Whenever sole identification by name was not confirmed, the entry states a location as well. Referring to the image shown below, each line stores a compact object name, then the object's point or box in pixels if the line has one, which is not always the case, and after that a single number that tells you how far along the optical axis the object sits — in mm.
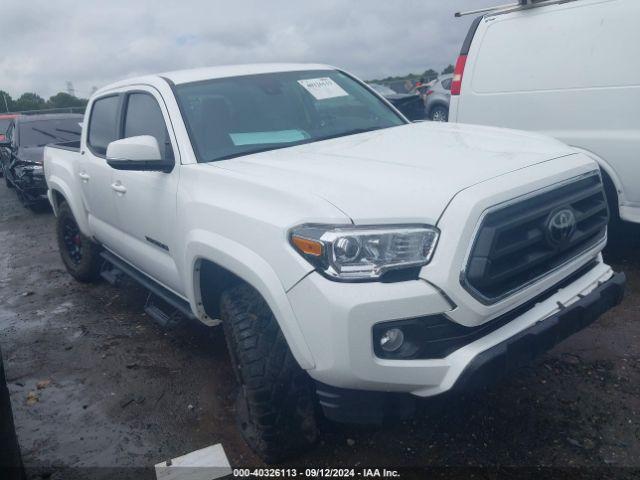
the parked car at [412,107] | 8814
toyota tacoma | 2184
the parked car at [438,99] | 14070
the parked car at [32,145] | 9961
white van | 4113
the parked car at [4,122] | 17572
